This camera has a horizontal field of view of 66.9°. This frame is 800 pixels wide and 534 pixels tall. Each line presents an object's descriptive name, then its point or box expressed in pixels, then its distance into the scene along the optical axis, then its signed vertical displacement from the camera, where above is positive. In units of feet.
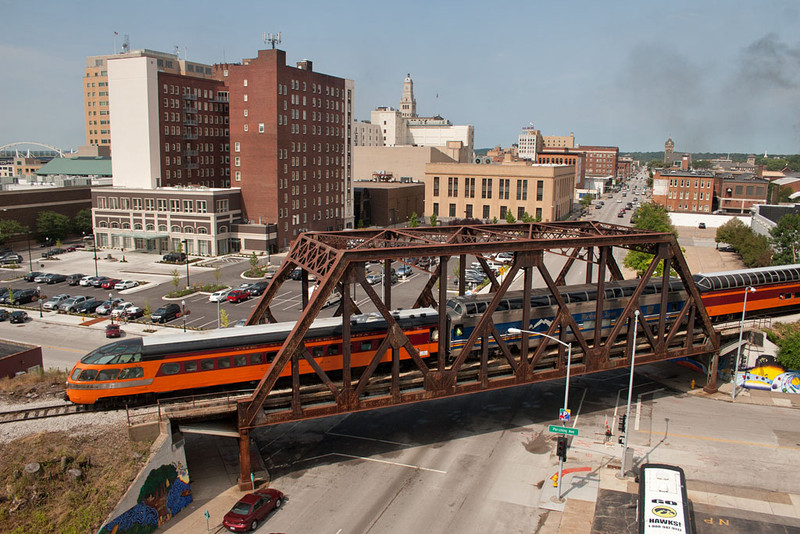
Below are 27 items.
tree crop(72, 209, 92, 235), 331.77 -21.87
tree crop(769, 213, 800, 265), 218.11 -17.44
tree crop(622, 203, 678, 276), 219.20 -17.16
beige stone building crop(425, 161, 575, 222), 372.38 -0.95
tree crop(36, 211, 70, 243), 311.27 -22.63
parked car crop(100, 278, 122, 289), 223.30 -37.18
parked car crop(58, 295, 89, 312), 191.62 -38.45
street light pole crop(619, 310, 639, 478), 91.24 -40.18
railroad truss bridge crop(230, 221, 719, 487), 86.74 -23.48
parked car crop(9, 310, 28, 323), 179.63 -39.99
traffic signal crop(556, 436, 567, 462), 85.51 -36.55
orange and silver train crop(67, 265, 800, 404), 86.43 -24.65
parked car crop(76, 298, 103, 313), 190.49 -38.87
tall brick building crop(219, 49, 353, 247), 284.00 +22.88
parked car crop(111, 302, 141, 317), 184.77 -38.47
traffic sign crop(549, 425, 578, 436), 83.76 -33.40
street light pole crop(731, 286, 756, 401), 123.07 -33.06
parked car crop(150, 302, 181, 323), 181.25 -39.14
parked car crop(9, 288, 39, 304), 200.95 -38.15
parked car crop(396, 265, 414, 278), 249.20 -34.94
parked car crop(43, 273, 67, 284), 231.91 -37.00
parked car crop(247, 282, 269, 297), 213.25 -36.55
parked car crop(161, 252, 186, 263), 273.13 -33.22
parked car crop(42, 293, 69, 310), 195.00 -38.85
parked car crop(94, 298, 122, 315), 188.34 -38.67
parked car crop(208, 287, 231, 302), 203.29 -37.55
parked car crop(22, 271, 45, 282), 234.79 -36.80
